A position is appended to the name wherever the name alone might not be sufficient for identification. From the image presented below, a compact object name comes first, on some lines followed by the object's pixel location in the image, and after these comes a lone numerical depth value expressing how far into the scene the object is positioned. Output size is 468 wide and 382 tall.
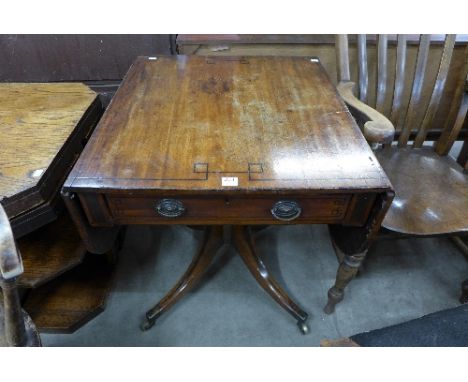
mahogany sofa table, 0.73
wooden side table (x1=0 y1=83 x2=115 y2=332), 0.85
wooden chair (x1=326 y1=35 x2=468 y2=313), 1.04
